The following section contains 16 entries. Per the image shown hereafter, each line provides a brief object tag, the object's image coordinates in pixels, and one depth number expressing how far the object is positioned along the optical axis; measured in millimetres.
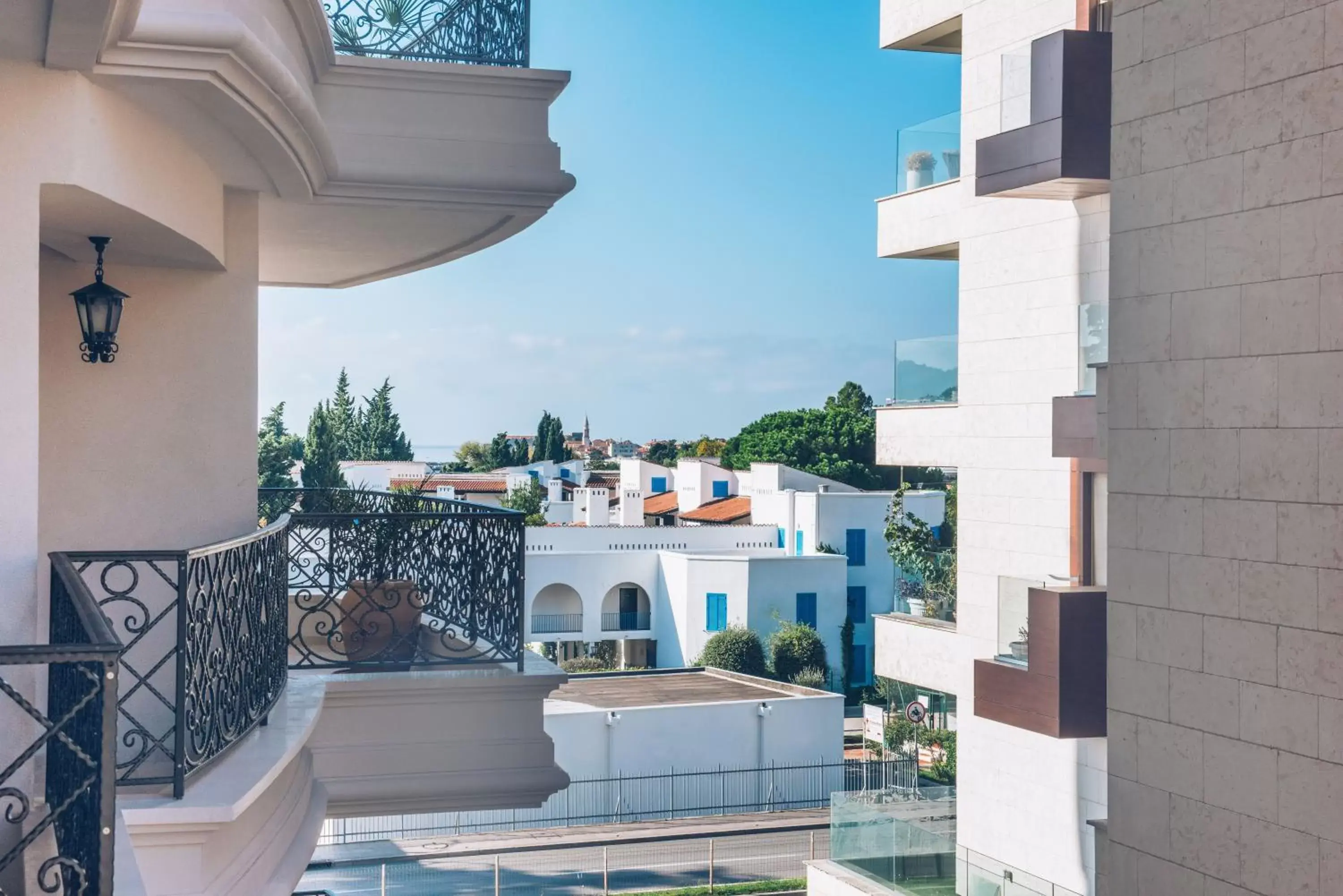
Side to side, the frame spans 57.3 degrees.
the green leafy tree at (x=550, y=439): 77375
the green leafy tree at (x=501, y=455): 76750
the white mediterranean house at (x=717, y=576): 35156
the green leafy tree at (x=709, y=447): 83375
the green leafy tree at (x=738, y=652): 33750
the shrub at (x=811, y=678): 33947
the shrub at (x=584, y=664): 36938
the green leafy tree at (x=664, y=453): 87500
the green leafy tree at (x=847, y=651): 36281
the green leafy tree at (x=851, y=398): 72438
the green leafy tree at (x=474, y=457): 77500
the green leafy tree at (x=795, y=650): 34312
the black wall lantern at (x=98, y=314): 5660
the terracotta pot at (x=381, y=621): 6664
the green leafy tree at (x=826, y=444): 60750
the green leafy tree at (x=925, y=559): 12523
